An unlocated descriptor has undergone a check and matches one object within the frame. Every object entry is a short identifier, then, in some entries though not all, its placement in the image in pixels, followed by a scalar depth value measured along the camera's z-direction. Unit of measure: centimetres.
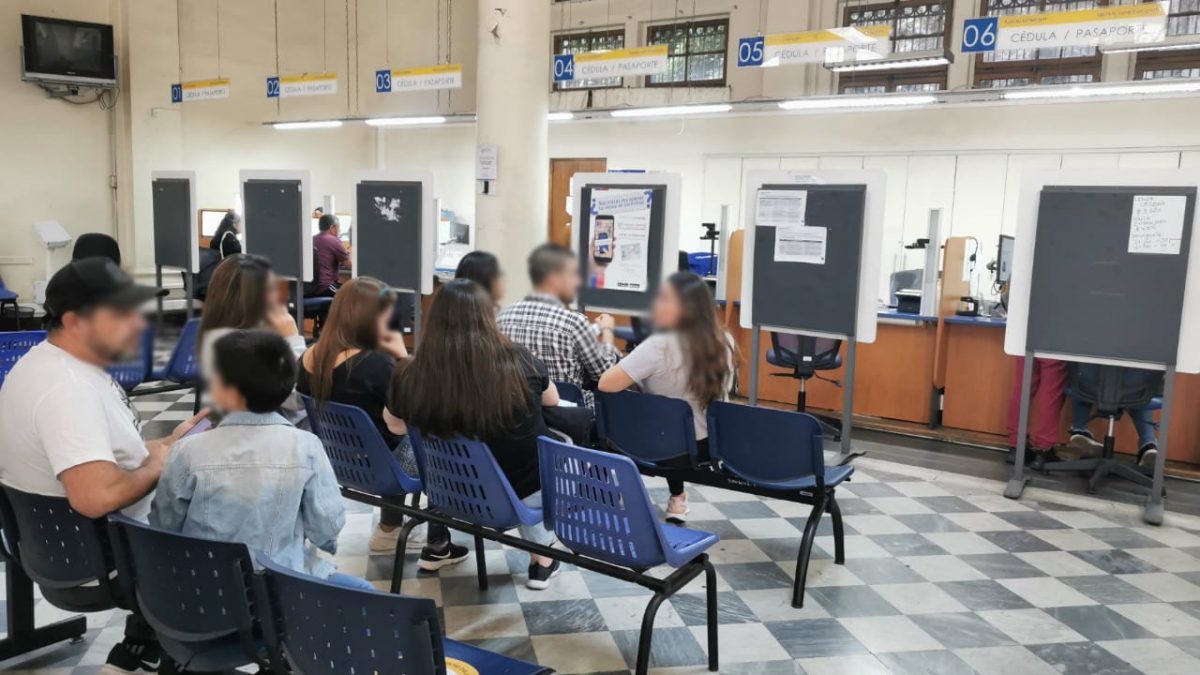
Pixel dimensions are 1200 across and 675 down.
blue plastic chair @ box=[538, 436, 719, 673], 246
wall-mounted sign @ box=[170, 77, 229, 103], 860
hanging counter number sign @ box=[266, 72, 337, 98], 903
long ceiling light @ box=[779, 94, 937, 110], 799
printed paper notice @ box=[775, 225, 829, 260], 455
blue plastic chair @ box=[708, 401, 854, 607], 327
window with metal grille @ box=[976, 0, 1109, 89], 909
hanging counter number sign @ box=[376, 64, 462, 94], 860
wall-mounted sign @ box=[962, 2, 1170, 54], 551
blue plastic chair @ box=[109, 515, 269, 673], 176
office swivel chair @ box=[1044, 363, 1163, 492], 477
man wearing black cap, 177
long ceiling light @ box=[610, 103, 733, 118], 869
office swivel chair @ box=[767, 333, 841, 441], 576
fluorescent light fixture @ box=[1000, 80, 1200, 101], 719
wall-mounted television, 993
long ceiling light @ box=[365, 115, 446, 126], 1091
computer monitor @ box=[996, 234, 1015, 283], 665
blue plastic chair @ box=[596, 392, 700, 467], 339
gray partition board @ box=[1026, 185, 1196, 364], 443
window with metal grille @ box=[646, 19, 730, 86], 1116
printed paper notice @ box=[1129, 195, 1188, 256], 437
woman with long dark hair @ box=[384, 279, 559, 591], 133
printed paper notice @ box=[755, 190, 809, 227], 458
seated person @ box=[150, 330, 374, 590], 156
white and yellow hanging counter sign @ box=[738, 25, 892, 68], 673
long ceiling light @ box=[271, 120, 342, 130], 1176
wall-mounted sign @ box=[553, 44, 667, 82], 745
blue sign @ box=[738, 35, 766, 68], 706
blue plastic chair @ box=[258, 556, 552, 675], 152
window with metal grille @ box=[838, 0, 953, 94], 983
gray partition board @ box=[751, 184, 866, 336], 442
